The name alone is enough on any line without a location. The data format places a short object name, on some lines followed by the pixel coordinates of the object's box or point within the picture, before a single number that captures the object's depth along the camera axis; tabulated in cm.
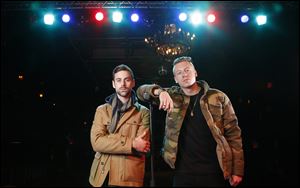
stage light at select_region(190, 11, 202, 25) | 550
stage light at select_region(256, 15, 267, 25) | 564
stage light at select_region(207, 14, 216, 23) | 559
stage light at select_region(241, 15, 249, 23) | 570
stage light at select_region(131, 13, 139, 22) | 566
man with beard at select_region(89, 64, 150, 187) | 240
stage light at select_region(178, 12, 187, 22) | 557
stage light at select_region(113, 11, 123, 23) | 557
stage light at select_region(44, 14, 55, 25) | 555
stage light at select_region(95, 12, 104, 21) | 559
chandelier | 662
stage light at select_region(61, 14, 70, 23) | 561
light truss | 529
